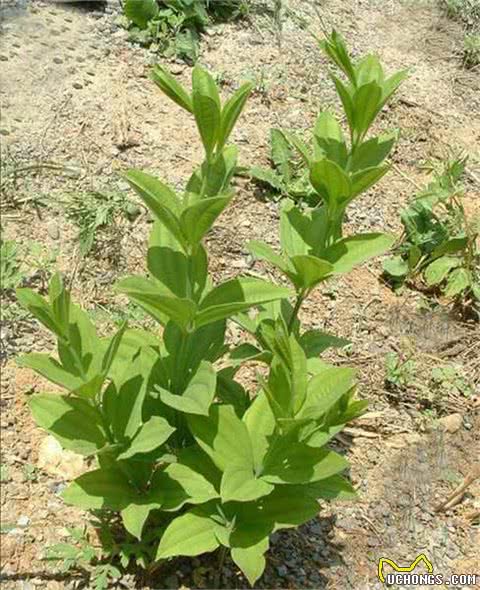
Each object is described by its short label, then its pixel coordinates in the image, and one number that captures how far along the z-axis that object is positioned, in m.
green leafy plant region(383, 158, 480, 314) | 3.10
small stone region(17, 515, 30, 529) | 2.06
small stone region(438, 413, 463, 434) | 2.68
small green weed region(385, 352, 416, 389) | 2.75
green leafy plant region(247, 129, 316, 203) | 3.23
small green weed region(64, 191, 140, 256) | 2.74
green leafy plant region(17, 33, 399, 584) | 1.61
